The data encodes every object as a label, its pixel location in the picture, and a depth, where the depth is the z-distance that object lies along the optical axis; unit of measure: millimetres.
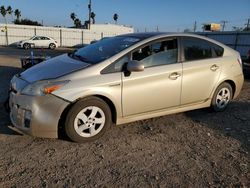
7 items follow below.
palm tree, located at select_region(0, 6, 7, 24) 53984
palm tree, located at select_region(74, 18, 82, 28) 55210
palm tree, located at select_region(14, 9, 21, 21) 57695
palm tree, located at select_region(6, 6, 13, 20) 54843
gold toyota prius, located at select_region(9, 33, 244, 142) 2663
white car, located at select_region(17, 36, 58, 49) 20991
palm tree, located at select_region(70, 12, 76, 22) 59528
